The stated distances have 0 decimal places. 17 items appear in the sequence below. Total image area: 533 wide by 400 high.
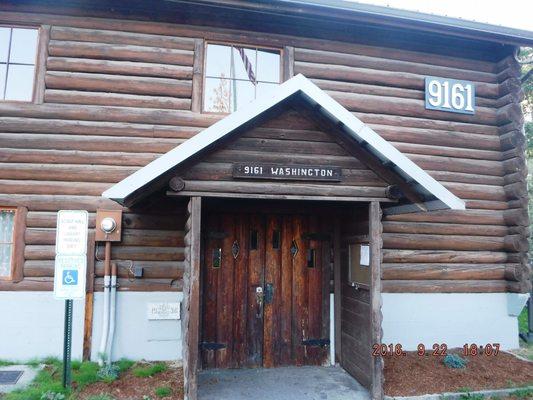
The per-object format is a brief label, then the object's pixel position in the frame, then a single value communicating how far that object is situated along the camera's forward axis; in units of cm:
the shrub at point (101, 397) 486
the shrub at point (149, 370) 566
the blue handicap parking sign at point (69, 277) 491
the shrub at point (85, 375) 534
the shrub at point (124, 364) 590
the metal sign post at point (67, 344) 509
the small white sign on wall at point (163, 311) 632
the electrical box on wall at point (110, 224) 623
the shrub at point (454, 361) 628
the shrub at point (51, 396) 478
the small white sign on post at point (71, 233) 495
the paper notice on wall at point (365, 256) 549
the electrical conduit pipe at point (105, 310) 607
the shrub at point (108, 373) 544
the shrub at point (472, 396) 538
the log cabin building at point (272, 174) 533
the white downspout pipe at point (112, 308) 615
